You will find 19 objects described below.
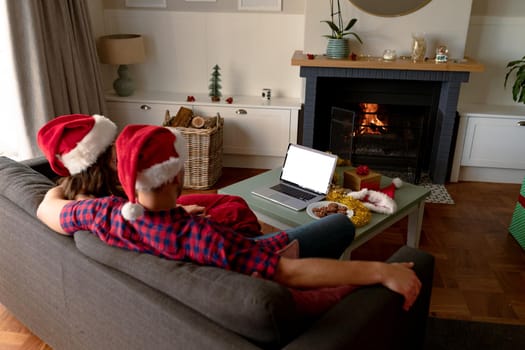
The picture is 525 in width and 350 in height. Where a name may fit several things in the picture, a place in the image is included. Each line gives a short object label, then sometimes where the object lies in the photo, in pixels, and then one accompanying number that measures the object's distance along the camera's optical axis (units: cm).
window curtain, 285
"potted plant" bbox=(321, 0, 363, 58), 343
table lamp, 363
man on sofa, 120
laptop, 226
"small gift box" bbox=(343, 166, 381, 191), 237
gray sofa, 107
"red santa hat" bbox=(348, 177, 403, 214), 215
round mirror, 348
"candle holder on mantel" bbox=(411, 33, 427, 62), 341
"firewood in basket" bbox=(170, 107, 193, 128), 349
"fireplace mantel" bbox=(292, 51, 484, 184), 334
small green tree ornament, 381
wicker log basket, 335
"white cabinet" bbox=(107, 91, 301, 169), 371
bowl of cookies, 207
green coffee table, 205
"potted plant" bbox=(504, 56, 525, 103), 343
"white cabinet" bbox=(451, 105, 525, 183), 354
